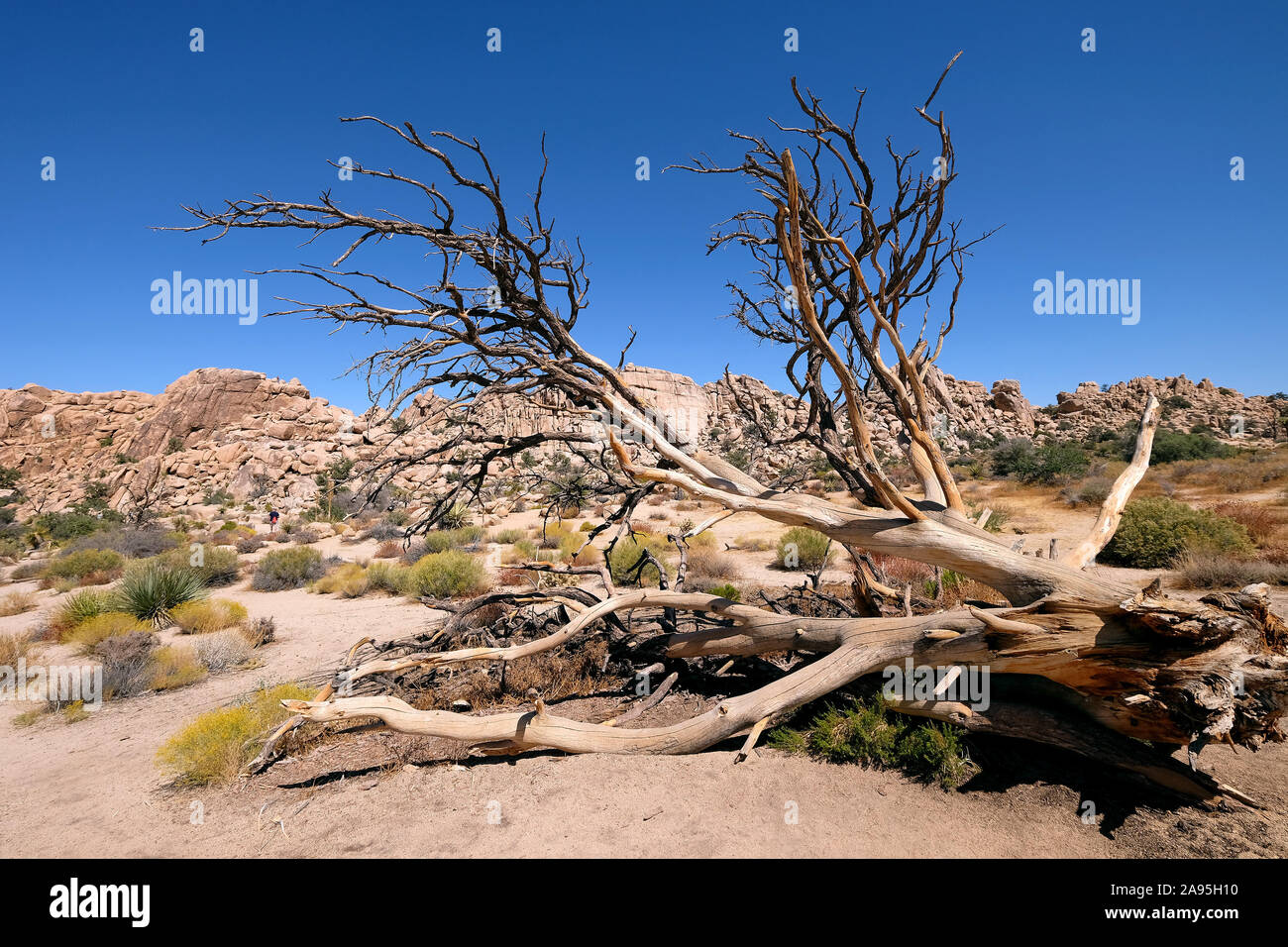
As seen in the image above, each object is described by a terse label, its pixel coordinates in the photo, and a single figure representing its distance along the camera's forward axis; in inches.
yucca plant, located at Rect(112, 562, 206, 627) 347.9
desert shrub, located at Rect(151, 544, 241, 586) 473.4
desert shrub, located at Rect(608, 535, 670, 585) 419.5
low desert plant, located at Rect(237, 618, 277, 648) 313.3
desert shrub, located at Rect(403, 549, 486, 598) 404.2
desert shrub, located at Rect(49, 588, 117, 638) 332.5
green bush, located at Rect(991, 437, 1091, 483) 887.7
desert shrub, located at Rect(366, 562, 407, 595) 449.5
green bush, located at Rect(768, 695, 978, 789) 142.9
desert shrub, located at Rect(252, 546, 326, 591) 482.3
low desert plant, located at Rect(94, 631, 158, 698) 247.8
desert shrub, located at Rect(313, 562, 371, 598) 447.1
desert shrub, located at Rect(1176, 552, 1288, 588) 309.4
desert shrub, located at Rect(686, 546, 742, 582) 447.1
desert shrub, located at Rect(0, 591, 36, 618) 400.5
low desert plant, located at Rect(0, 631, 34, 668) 285.9
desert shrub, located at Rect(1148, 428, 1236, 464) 981.2
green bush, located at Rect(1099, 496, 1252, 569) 363.3
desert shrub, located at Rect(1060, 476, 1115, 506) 655.8
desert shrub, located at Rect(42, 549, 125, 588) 505.4
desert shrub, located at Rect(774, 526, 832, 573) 486.6
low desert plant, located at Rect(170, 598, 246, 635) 337.4
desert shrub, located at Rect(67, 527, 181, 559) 618.1
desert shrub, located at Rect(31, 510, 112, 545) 790.2
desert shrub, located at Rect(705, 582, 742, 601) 300.4
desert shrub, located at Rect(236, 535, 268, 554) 667.3
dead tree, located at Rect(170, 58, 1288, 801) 116.0
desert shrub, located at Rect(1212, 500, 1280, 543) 407.8
